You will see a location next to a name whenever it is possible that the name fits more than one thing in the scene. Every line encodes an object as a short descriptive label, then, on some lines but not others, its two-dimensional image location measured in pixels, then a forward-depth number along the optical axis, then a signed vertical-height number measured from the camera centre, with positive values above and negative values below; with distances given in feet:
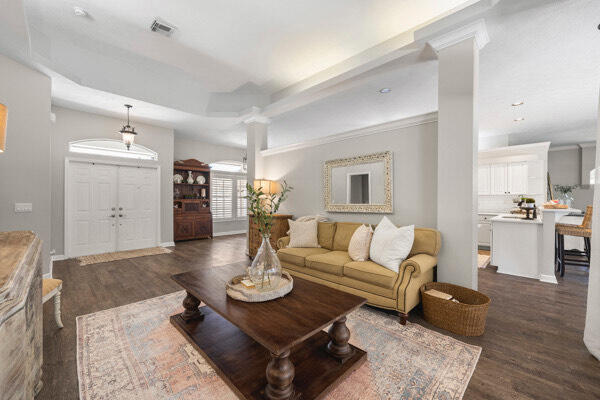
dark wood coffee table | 4.48 -3.43
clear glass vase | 6.27 -1.84
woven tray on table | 5.85 -2.27
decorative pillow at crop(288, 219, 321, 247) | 12.23 -1.79
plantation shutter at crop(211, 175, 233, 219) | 26.11 +0.09
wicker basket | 7.10 -3.35
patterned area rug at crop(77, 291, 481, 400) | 5.14 -3.97
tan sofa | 7.87 -2.60
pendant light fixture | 15.08 +3.80
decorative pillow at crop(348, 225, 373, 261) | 9.63 -1.80
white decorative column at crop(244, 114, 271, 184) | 17.22 +3.83
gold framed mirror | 11.28 +0.72
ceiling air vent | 10.11 +7.11
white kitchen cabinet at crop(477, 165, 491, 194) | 21.25 +1.68
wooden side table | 14.70 -2.08
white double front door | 16.57 -0.75
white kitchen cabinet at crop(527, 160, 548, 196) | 19.17 +1.62
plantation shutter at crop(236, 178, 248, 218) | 27.96 -0.46
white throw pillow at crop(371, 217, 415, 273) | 8.57 -1.71
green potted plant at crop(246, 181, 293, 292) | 6.27 -1.77
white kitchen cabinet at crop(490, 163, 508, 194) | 20.65 +1.72
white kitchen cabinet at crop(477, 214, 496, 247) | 18.88 -2.57
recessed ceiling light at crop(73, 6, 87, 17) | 9.55 +7.23
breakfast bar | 11.64 -2.33
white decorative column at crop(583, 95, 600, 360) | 6.25 -2.37
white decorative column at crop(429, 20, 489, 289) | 8.32 +1.67
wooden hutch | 22.49 -0.50
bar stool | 11.90 -1.65
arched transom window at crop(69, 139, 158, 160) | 16.96 +3.54
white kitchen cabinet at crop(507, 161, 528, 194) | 19.81 +1.70
